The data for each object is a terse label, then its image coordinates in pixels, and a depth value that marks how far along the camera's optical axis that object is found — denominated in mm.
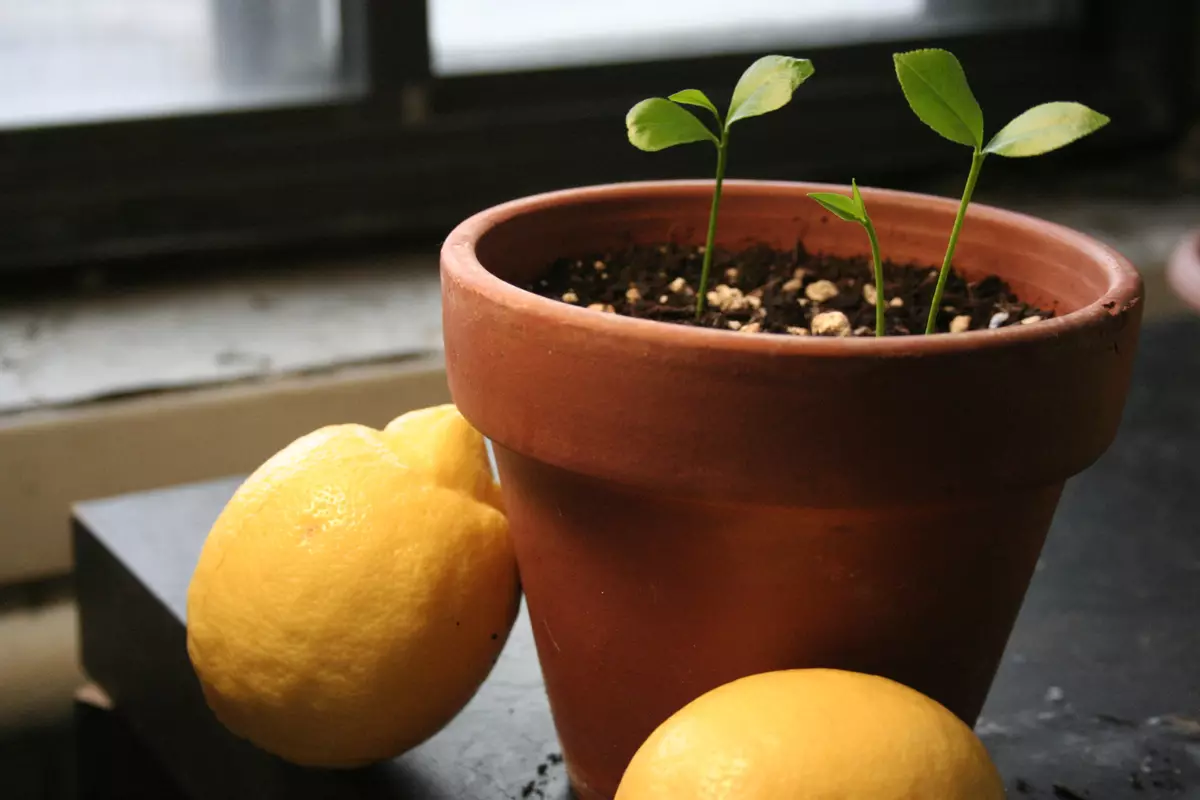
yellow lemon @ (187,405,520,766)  593
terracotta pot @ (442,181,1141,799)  546
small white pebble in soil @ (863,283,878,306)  623
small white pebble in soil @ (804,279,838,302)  625
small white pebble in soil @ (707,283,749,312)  618
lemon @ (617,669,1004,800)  540
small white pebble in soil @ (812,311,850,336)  600
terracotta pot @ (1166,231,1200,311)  760
